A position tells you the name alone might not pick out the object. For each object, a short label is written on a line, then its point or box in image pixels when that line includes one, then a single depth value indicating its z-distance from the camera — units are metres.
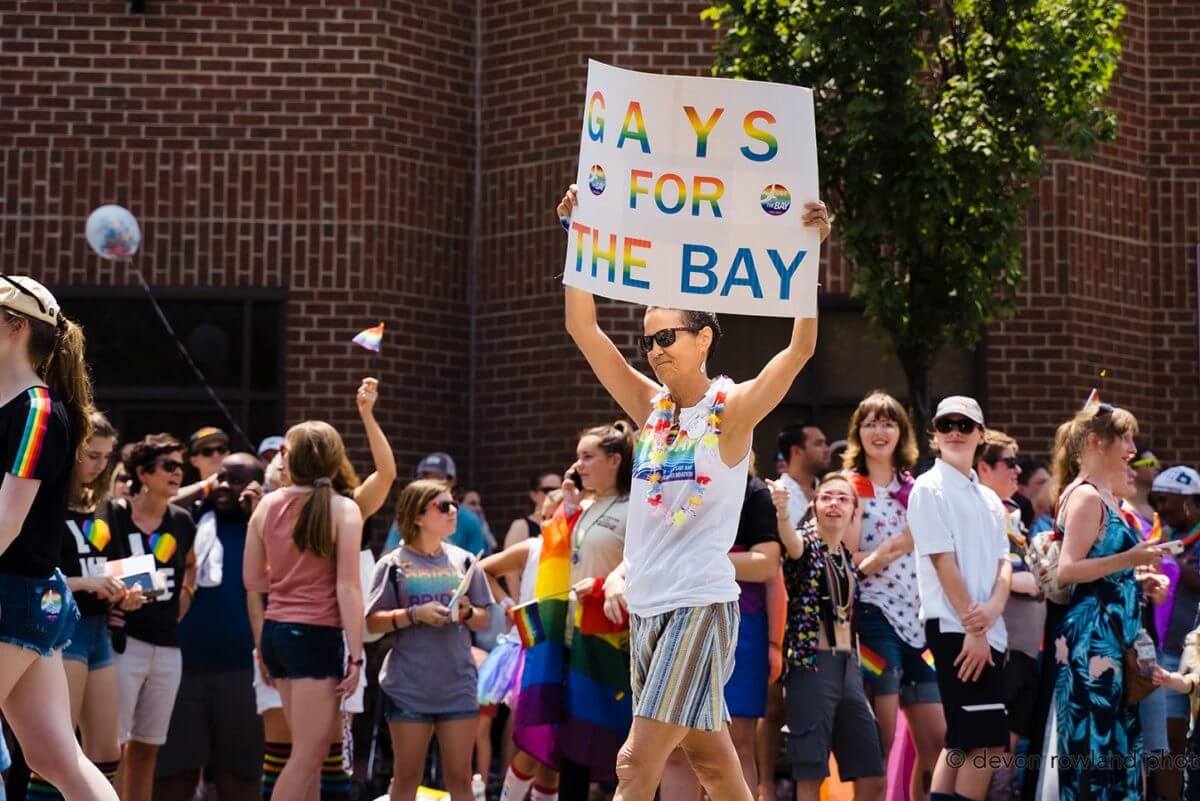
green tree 19.67
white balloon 24.46
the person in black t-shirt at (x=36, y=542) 10.68
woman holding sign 11.13
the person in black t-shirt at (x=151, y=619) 16.80
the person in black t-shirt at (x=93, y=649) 15.53
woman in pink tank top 15.41
